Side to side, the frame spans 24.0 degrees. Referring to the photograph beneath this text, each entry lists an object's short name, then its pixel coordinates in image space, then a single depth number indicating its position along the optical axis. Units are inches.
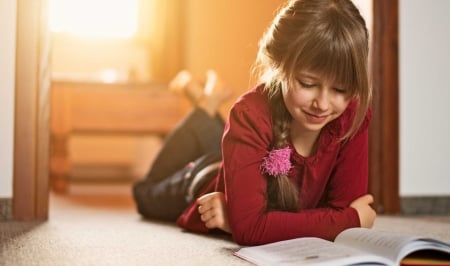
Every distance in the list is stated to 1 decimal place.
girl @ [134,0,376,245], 73.2
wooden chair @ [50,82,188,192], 146.6
